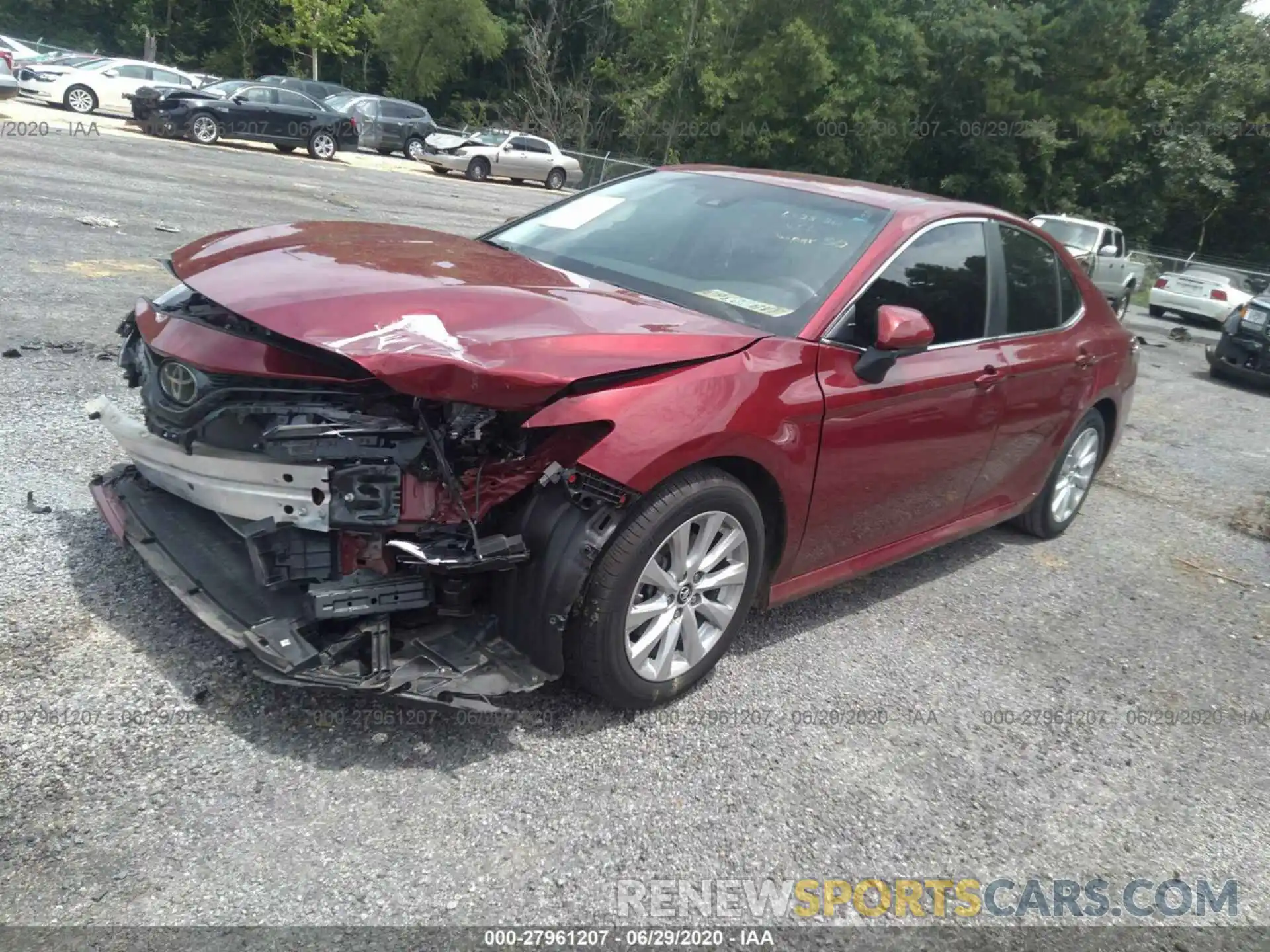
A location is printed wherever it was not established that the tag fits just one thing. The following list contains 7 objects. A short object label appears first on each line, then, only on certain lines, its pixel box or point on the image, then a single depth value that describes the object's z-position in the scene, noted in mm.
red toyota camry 2879
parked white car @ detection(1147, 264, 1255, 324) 20969
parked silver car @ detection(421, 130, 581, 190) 28438
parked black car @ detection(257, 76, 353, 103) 32688
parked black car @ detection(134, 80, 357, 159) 21312
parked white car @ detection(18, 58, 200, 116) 24250
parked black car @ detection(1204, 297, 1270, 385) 12500
